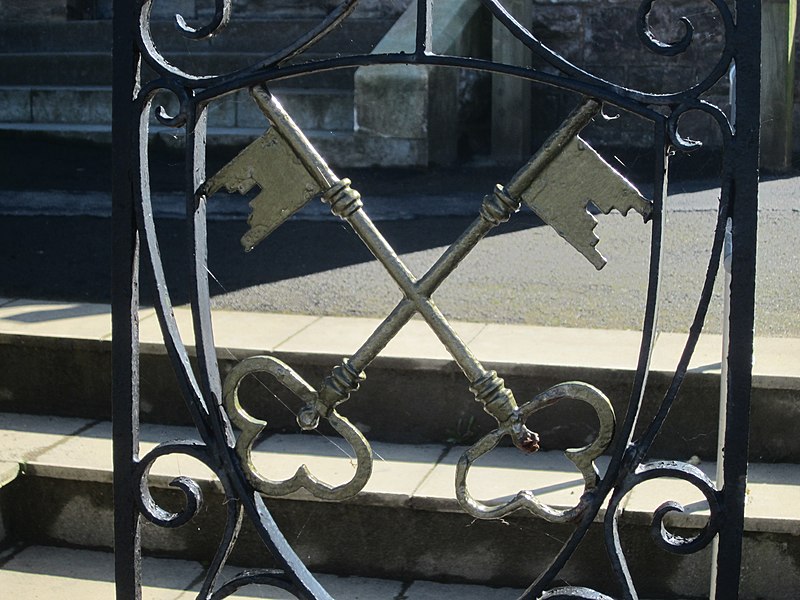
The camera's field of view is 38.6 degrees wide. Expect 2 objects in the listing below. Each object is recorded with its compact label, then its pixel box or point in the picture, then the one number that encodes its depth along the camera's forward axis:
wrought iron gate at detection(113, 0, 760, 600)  1.64
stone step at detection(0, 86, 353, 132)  7.04
